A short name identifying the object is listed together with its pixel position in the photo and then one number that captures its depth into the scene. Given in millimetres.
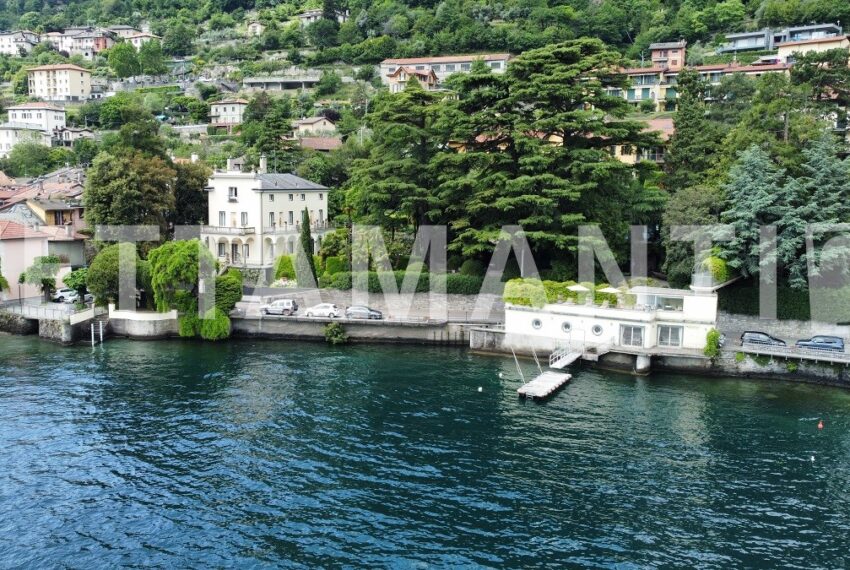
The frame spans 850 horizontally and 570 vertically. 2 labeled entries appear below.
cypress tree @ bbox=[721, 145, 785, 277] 40281
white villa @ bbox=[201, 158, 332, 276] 55906
